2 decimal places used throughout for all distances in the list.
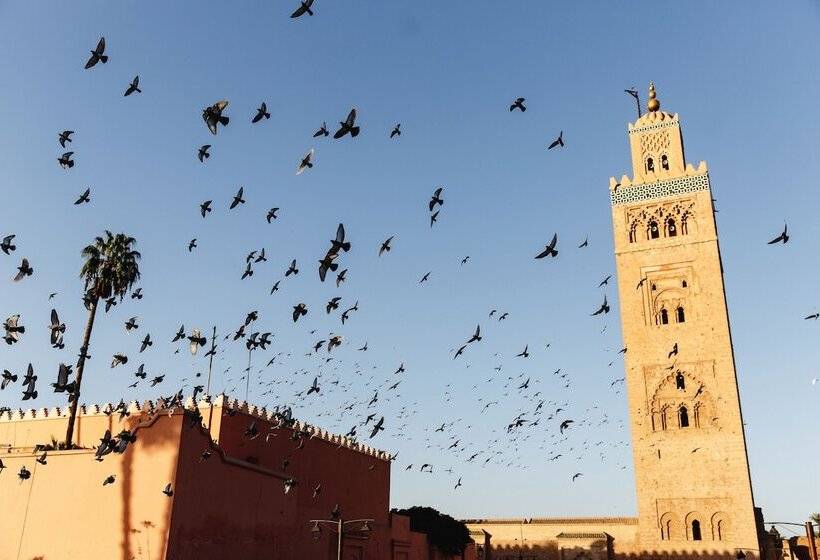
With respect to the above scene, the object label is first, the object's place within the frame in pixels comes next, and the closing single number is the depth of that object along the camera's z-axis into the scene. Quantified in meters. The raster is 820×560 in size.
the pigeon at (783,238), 12.98
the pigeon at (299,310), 13.76
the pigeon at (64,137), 13.34
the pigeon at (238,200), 13.22
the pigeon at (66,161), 12.95
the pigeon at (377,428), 15.70
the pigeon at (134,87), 11.23
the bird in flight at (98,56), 10.14
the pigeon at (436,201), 13.09
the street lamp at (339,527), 22.69
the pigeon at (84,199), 13.59
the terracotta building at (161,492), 17.52
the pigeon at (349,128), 10.59
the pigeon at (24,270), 12.95
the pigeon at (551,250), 11.86
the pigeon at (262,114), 11.53
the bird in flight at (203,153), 13.36
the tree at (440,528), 36.53
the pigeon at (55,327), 13.95
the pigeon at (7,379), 14.18
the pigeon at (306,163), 11.35
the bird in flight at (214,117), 10.79
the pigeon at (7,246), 12.95
